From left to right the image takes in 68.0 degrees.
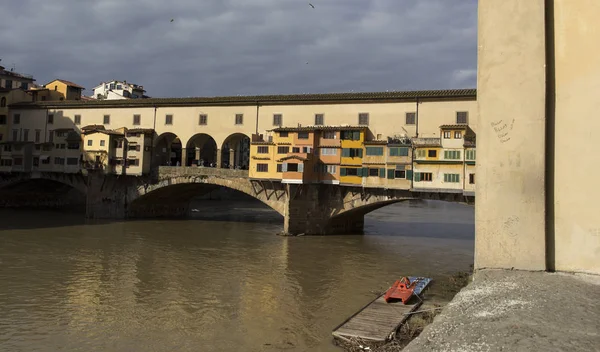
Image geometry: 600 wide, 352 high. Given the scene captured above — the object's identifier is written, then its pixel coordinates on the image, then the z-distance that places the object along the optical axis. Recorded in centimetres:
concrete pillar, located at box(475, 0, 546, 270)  789
